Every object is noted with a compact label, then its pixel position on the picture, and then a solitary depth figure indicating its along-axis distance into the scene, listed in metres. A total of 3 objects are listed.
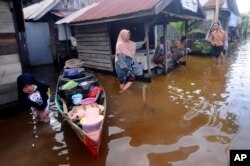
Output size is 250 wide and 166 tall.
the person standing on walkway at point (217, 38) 10.80
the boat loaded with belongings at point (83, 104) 3.83
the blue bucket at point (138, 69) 9.36
